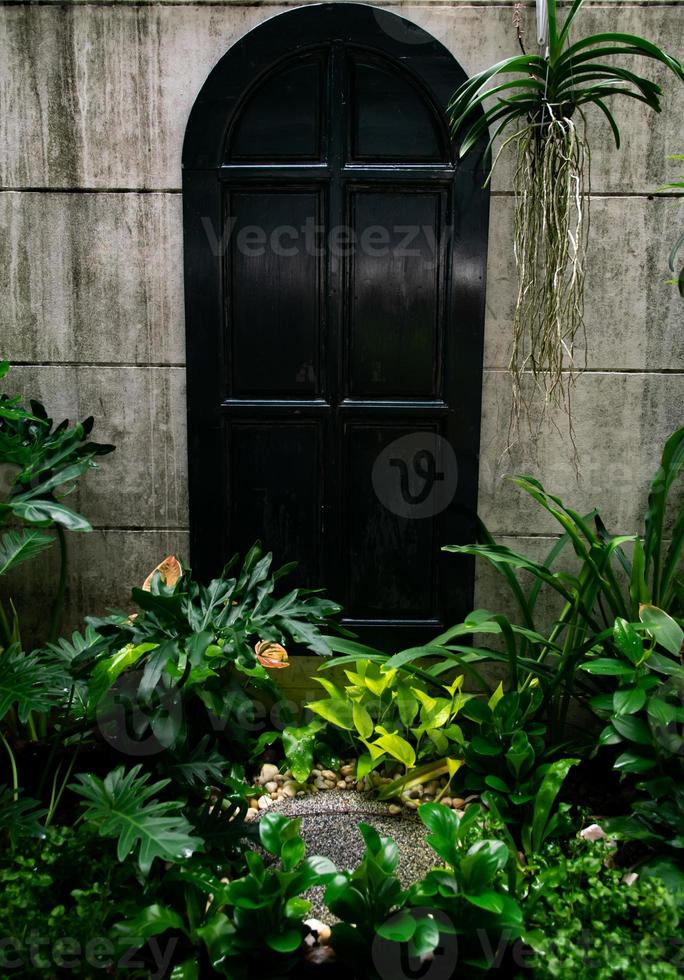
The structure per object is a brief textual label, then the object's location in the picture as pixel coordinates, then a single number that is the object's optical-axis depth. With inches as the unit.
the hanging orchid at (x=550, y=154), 93.4
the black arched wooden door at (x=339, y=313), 107.5
